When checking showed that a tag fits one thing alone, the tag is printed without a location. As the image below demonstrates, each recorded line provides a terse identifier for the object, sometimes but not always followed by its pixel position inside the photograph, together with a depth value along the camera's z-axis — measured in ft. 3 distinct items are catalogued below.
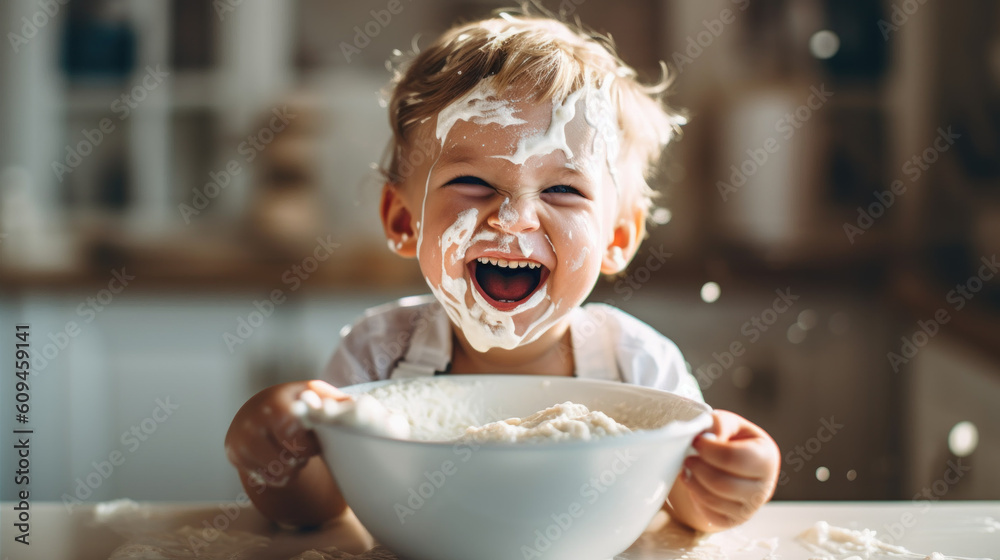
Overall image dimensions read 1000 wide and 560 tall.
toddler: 1.66
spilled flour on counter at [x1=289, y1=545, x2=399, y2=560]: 1.70
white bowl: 1.38
